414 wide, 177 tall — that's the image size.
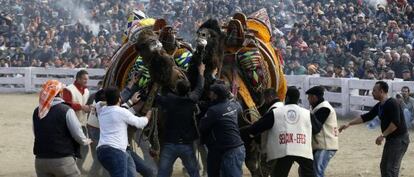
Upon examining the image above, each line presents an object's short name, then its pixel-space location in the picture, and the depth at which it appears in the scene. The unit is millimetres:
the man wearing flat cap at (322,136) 18293
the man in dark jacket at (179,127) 17432
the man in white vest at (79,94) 22733
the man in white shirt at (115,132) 16838
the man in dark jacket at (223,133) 16986
